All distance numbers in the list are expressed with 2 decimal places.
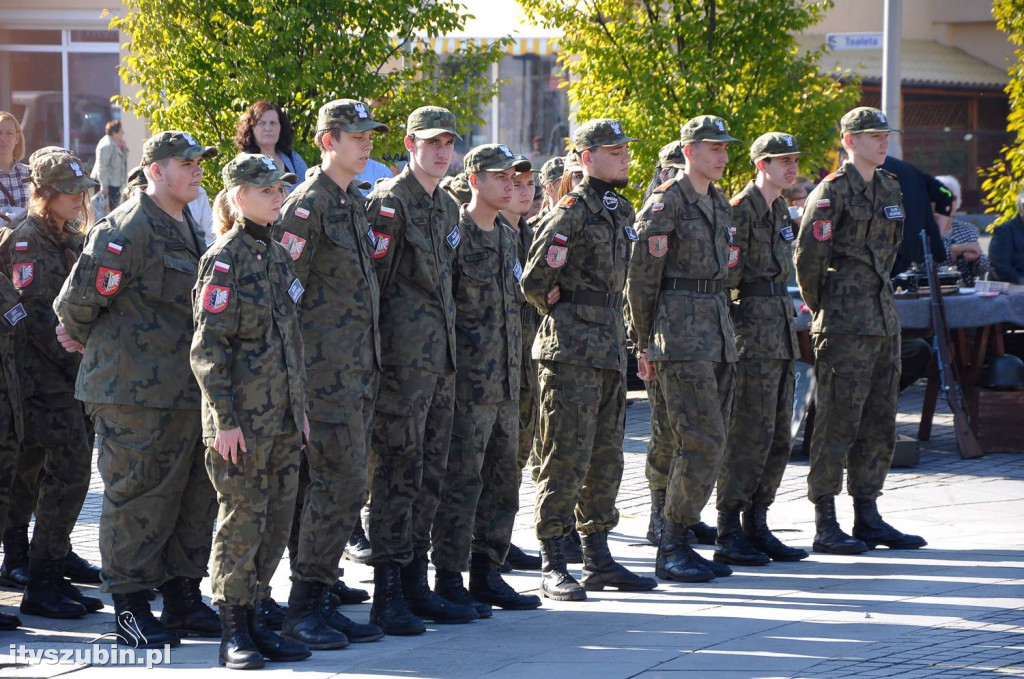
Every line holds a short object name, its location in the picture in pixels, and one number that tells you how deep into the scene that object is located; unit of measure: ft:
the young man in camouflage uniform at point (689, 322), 43.20
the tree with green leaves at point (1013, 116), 73.05
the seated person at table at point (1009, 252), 70.76
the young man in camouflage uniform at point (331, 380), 35.60
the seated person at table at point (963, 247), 76.53
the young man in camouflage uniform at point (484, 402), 38.97
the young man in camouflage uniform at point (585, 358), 41.10
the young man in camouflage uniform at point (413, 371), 37.25
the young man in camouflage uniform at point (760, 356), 46.30
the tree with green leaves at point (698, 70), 74.32
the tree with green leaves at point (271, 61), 63.13
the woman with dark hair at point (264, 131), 54.01
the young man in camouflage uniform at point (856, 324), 48.20
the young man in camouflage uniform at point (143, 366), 35.36
